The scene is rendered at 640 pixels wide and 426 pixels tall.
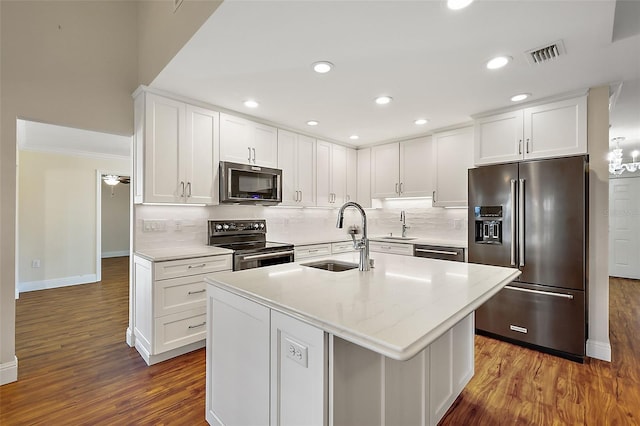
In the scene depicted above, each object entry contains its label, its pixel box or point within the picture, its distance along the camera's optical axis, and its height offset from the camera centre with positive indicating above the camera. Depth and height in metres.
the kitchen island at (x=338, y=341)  1.05 -0.53
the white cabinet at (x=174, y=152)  2.70 +0.60
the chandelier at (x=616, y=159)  3.90 +0.72
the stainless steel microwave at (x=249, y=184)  3.16 +0.34
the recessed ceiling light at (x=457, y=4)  1.50 +1.08
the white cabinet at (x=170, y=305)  2.49 -0.80
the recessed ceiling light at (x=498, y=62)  2.08 +1.09
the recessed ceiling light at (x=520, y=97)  2.71 +1.09
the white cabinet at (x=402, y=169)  4.05 +0.65
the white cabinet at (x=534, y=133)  2.68 +0.79
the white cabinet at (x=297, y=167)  3.83 +0.62
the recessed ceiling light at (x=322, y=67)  2.16 +1.09
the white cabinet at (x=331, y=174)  4.30 +0.60
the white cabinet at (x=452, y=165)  3.61 +0.61
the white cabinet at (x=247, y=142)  3.24 +0.83
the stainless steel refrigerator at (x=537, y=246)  2.57 -0.31
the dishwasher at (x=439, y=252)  3.40 -0.46
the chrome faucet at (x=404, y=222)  4.50 -0.13
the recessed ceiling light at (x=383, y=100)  2.81 +1.10
